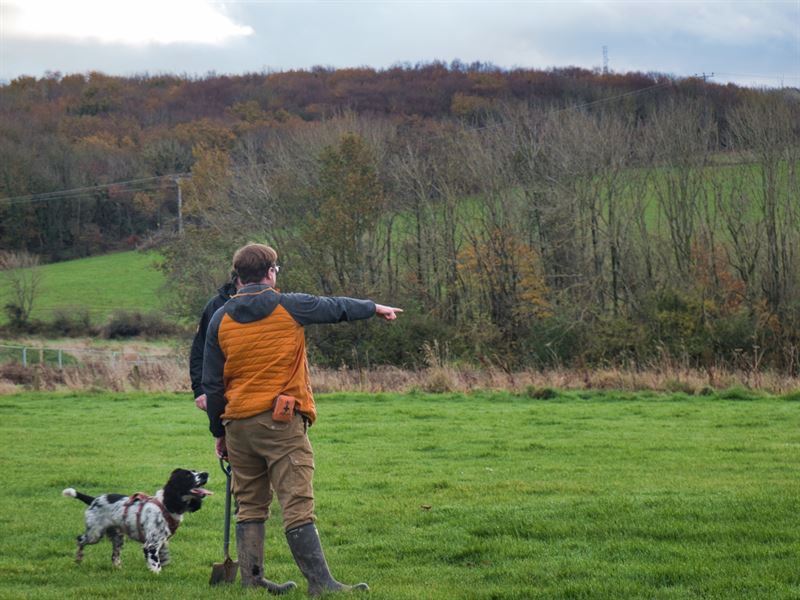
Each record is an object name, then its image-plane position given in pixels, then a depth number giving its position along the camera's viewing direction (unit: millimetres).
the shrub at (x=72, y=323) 58781
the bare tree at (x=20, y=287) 58875
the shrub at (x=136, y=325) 58281
